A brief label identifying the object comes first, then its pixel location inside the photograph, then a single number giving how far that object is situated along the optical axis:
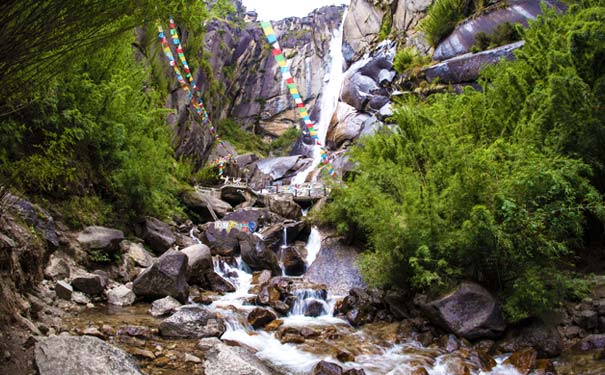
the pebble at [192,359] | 4.84
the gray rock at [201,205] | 15.02
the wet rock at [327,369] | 5.27
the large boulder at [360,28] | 29.64
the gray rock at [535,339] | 5.79
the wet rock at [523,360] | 5.53
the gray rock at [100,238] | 7.63
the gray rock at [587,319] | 6.01
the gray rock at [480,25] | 17.19
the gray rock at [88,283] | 6.48
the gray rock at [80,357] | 3.64
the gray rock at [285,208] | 16.17
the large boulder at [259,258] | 11.04
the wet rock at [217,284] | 9.08
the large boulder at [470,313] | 6.25
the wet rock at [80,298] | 6.08
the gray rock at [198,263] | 8.79
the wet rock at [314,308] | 8.16
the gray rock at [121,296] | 6.74
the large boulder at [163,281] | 7.20
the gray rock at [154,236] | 10.05
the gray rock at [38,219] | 6.04
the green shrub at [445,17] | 19.62
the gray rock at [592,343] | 5.62
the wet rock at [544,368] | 5.40
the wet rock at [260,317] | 7.05
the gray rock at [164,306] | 6.55
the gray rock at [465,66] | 15.61
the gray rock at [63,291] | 5.91
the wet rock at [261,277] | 10.09
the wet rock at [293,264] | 11.41
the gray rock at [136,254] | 8.54
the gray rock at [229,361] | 4.62
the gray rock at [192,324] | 5.63
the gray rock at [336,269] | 9.82
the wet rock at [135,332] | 5.34
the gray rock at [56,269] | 6.18
